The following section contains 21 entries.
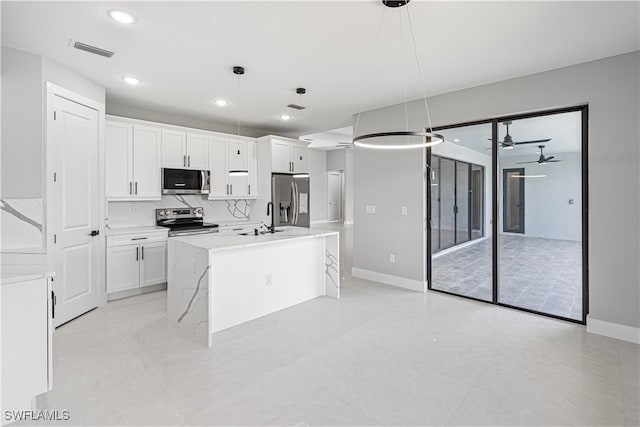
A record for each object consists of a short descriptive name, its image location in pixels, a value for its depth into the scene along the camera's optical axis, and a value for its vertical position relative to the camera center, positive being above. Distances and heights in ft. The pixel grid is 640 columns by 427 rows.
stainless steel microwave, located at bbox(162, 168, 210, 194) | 15.56 +1.59
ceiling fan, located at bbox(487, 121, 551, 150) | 12.35 +2.69
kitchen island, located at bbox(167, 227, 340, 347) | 9.74 -2.18
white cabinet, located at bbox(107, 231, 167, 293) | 13.24 -2.05
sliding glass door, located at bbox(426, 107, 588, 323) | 11.25 +0.18
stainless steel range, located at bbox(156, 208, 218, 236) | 15.46 -0.45
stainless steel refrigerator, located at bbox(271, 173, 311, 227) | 19.31 +0.83
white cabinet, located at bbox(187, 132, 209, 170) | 16.49 +3.24
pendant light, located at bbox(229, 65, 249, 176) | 10.81 +4.83
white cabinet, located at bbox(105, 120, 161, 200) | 13.92 +2.32
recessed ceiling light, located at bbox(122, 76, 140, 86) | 11.70 +4.91
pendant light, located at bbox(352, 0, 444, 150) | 7.32 +4.32
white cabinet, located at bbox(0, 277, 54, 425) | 6.02 -2.51
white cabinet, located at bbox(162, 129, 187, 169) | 15.61 +3.16
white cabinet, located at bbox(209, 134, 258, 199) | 17.56 +2.70
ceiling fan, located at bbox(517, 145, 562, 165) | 11.68 +1.94
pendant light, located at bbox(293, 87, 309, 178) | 13.20 +5.01
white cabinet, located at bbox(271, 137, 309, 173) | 19.12 +3.49
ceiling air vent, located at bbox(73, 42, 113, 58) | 9.20 +4.79
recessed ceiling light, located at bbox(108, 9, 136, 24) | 7.58 +4.71
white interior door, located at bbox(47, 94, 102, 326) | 10.57 +0.20
